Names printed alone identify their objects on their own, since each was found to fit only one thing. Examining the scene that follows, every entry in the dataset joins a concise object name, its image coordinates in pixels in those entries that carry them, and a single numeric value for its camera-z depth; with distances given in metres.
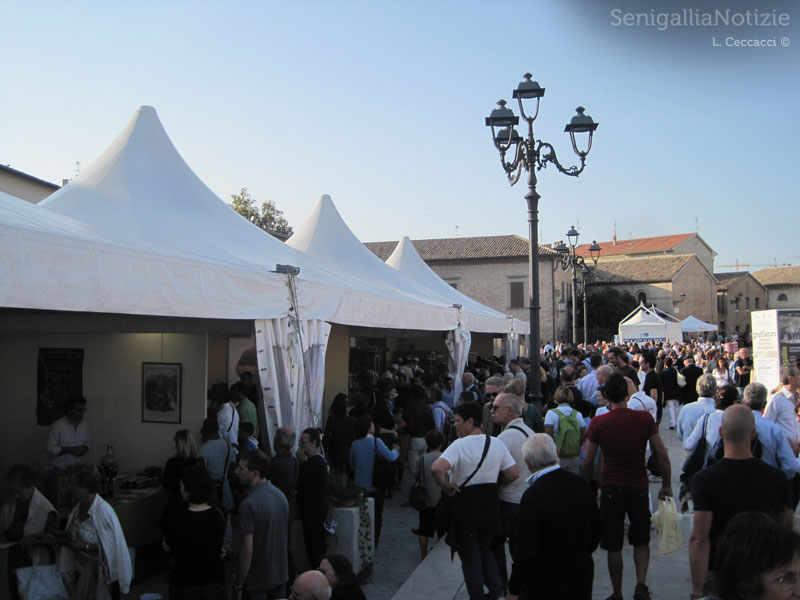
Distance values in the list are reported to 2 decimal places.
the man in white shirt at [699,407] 5.91
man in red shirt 4.59
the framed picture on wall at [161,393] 6.34
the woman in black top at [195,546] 3.60
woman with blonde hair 5.12
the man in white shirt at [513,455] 4.60
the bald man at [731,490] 3.46
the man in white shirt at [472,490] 4.24
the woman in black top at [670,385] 12.48
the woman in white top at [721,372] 12.13
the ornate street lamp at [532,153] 8.74
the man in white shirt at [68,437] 6.01
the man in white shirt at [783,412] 5.52
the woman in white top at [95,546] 3.96
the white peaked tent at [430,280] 15.86
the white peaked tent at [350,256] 11.74
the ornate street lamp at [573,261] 20.11
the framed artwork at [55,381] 6.66
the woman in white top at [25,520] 4.20
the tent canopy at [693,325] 32.60
